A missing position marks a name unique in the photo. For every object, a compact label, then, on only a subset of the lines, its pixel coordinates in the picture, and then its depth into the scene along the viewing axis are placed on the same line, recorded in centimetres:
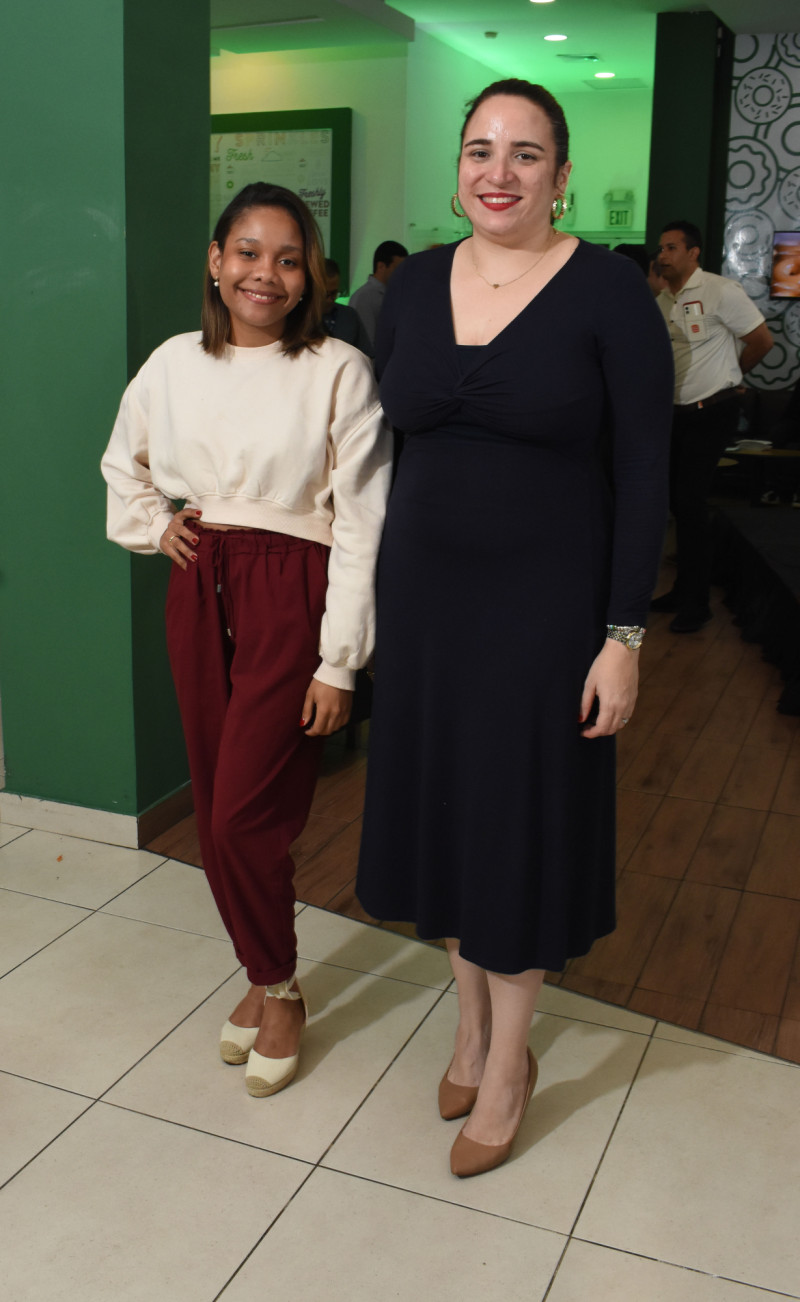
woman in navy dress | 166
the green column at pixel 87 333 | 278
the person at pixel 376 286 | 592
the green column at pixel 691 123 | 820
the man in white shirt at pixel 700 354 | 520
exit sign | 1122
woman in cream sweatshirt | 190
